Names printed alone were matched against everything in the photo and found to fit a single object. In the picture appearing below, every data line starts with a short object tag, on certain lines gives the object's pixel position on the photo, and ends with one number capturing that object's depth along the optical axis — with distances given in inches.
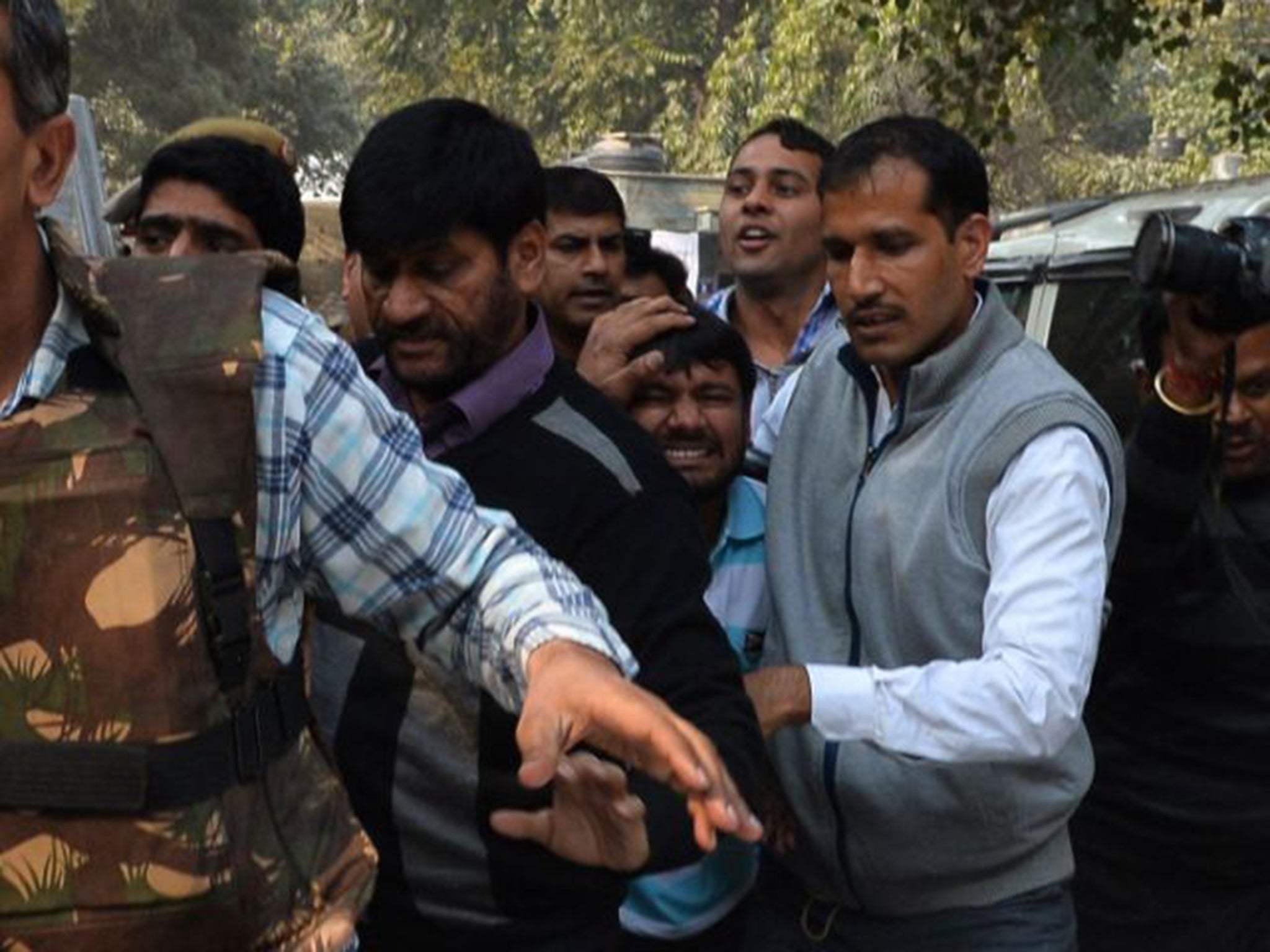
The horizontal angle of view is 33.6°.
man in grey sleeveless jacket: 99.9
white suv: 198.1
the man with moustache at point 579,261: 168.4
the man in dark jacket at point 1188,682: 122.3
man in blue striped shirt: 119.0
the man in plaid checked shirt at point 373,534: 66.1
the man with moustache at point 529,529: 94.1
